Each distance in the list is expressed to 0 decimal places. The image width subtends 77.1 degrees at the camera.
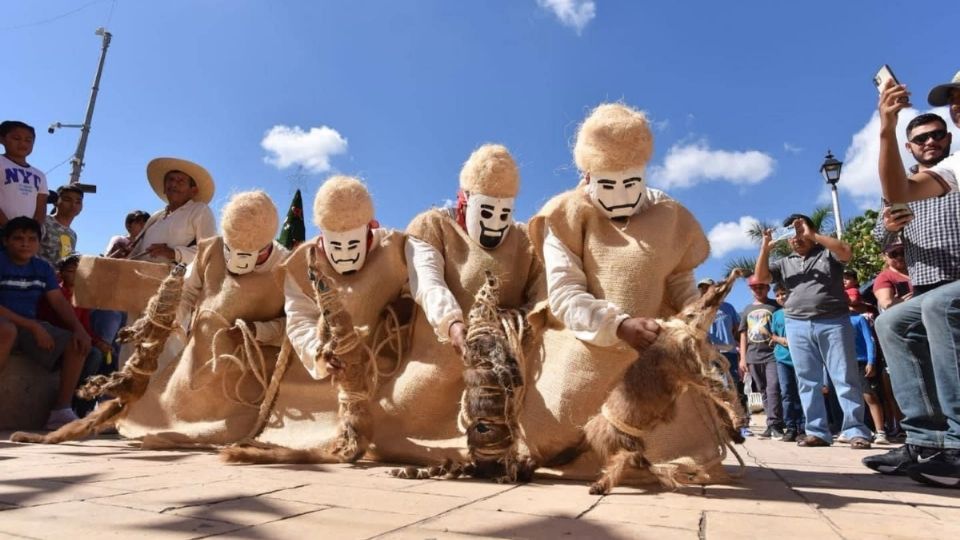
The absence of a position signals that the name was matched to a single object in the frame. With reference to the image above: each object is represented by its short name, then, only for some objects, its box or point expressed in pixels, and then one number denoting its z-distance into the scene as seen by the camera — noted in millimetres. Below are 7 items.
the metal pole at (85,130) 11547
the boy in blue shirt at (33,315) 4734
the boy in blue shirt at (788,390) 5648
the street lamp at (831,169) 9656
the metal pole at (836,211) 11505
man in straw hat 4727
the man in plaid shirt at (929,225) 2771
